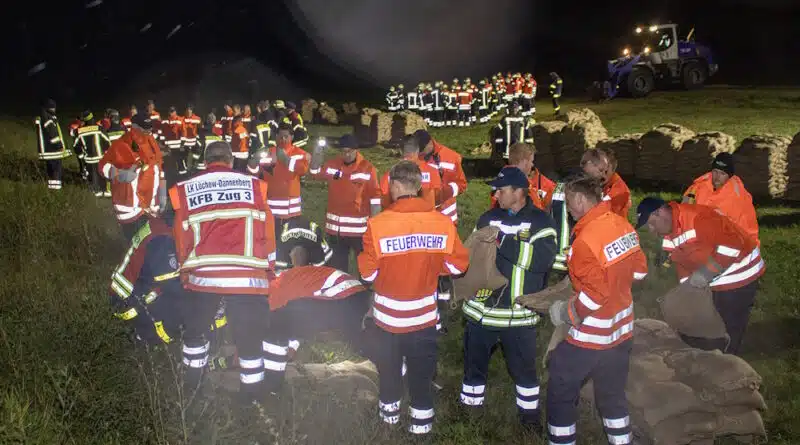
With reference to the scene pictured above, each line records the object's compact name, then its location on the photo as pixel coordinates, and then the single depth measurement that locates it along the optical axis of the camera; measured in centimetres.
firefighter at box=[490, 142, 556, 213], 630
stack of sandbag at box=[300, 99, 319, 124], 3034
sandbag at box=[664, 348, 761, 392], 452
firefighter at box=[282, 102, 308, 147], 1282
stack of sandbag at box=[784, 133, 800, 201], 1207
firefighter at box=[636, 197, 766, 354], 482
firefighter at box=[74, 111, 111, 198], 1414
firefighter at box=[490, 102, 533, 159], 1520
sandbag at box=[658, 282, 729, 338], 500
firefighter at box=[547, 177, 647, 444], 390
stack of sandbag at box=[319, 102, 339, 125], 2891
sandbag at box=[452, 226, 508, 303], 449
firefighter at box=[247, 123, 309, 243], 911
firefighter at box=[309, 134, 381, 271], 762
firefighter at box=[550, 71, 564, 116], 2794
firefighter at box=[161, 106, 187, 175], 1891
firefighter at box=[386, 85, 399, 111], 3195
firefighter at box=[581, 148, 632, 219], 595
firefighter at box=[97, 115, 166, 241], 817
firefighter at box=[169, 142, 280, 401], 460
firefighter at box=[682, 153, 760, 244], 553
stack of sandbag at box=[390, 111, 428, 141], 2209
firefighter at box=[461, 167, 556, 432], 457
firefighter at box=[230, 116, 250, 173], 1501
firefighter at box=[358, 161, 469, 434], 415
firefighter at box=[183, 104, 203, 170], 1908
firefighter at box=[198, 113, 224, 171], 1766
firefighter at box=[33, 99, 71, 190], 1384
